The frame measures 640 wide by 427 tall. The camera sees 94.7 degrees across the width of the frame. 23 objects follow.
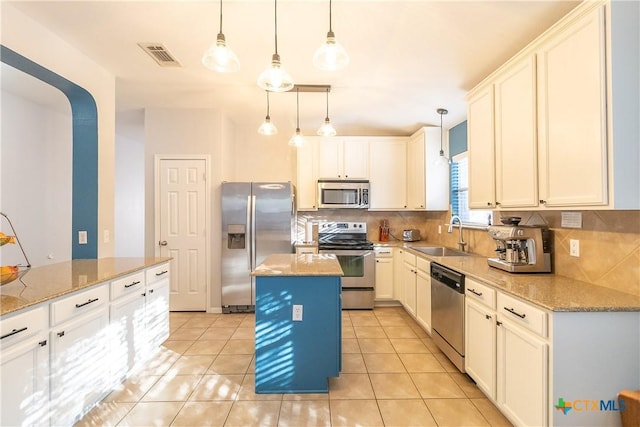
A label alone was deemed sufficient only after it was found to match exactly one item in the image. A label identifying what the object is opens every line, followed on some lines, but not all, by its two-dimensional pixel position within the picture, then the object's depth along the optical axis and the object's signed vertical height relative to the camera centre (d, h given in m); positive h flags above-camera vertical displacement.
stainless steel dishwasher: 2.40 -0.85
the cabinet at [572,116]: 1.52 +0.60
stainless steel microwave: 4.32 +0.28
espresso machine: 2.21 -0.25
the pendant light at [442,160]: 4.00 +0.76
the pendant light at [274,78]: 1.57 +0.75
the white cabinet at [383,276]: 4.16 -0.86
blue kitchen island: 2.20 -0.88
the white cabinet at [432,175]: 4.05 +0.55
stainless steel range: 4.07 -0.80
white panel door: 3.97 -0.17
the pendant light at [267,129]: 2.73 +0.81
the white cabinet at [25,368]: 1.37 -0.75
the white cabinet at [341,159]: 4.45 +0.85
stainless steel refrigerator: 3.95 -0.21
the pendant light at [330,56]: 1.49 +0.83
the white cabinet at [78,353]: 1.66 -0.85
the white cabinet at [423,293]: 3.10 -0.86
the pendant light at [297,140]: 2.92 +0.75
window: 3.67 +0.32
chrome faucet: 3.48 -0.29
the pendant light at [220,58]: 1.54 +0.84
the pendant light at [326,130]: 2.77 +0.80
